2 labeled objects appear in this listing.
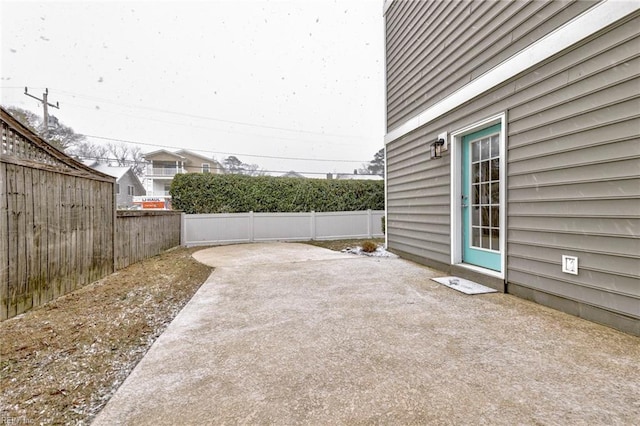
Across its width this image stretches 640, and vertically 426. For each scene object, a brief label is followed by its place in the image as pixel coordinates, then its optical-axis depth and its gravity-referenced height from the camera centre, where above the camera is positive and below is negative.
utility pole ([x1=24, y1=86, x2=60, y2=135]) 13.11 +5.38
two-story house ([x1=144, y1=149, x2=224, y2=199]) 22.66 +4.05
